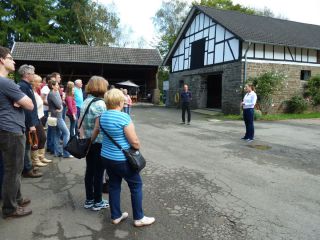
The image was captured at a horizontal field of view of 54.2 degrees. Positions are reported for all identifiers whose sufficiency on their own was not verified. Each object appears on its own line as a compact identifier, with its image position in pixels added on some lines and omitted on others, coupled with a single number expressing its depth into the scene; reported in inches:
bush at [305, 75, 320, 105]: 743.7
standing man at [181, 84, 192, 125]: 531.9
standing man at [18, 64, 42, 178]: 183.0
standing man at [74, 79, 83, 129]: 307.2
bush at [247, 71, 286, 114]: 658.8
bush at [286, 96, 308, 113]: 723.7
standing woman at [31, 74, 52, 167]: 221.9
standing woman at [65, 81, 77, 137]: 271.6
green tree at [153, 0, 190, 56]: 1653.5
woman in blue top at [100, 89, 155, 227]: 132.8
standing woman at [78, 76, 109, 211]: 153.9
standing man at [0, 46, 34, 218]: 137.0
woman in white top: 365.1
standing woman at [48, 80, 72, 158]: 254.7
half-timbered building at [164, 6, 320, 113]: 695.7
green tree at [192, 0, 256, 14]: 1485.1
